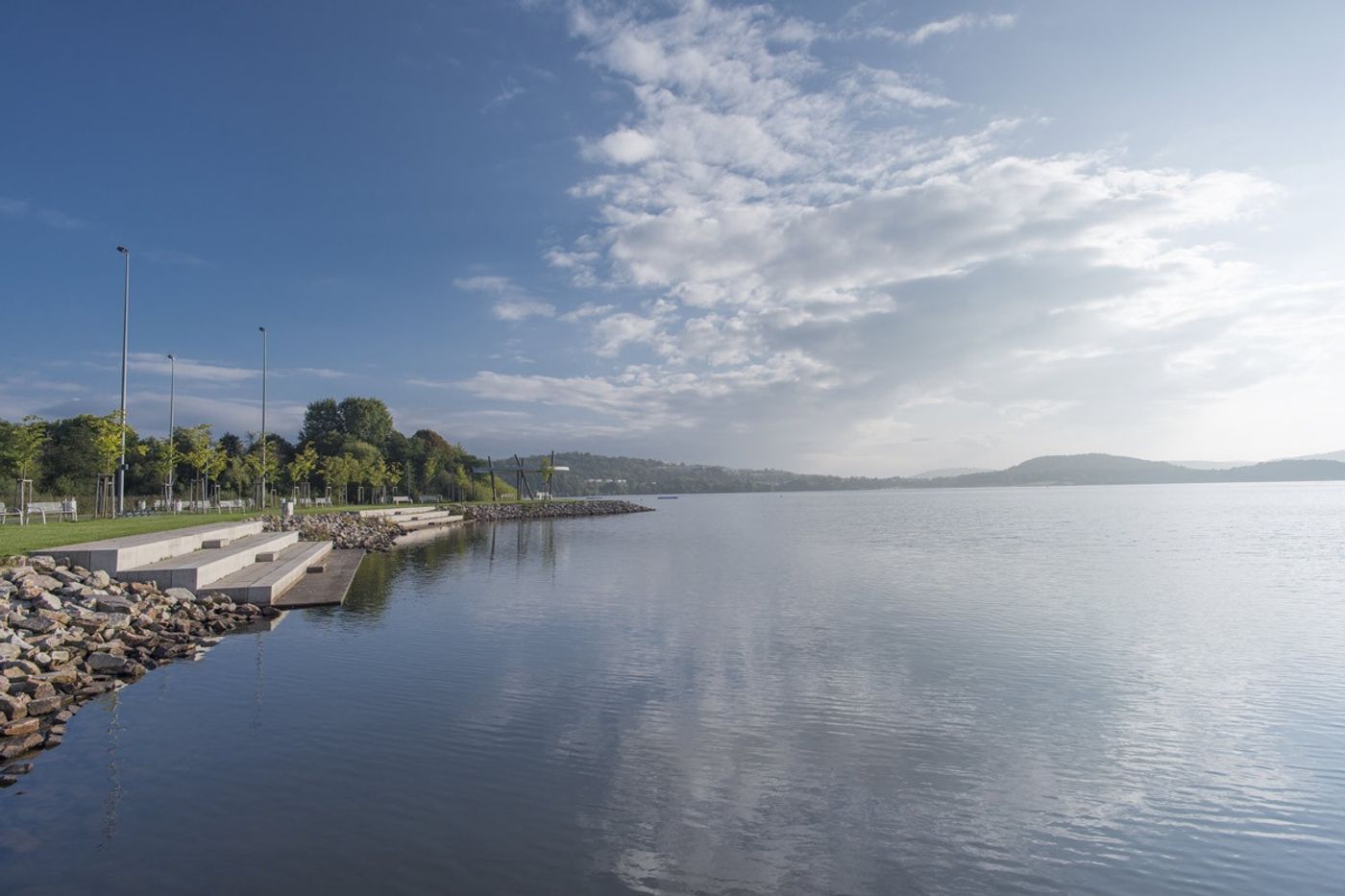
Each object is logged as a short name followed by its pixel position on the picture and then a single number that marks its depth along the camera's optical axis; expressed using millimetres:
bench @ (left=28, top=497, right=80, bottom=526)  29325
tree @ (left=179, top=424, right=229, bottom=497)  42312
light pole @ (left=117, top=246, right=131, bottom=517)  28188
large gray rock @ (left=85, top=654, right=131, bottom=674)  11688
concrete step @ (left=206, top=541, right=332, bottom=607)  17531
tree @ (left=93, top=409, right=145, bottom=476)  31172
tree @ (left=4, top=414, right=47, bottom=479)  30656
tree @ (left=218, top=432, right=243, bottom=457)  74538
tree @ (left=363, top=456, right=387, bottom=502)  71950
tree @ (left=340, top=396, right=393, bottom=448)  91125
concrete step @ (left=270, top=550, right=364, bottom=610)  18844
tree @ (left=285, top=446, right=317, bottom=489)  56406
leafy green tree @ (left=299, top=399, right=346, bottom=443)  93938
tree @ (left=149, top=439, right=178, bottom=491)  40594
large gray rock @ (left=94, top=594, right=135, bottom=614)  13906
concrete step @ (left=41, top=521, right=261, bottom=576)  15852
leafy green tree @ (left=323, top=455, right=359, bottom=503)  64938
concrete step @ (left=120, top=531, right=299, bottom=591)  16484
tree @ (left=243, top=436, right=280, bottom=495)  51906
